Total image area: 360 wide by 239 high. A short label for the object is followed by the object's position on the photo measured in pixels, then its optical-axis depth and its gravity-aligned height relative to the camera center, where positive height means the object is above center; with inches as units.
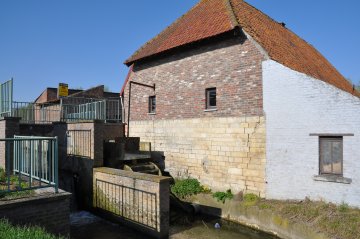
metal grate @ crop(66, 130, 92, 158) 422.9 -36.8
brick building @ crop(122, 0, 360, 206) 341.1 +10.7
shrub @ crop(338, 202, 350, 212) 315.2 -92.2
